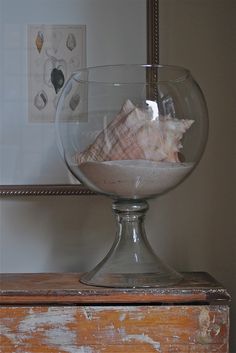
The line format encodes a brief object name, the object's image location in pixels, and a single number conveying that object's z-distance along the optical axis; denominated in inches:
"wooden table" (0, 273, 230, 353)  51.3
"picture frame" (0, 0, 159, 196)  64.0
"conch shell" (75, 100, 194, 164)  52.8
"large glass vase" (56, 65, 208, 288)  52.9
